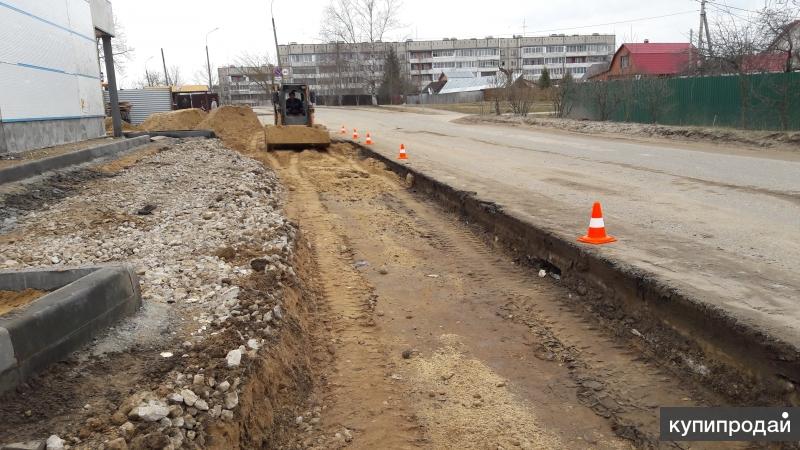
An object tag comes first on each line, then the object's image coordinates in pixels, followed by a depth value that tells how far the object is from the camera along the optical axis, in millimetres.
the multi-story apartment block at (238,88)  100875
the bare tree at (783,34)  19938
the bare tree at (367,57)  67438
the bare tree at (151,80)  77250
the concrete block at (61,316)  2703
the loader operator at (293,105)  20156
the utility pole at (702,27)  26528
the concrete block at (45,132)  11742
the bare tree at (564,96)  30484
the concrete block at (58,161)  8938
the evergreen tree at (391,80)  75312
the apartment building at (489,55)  117312
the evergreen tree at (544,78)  54000
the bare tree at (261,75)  61031
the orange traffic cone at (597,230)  5562
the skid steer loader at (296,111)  17797
